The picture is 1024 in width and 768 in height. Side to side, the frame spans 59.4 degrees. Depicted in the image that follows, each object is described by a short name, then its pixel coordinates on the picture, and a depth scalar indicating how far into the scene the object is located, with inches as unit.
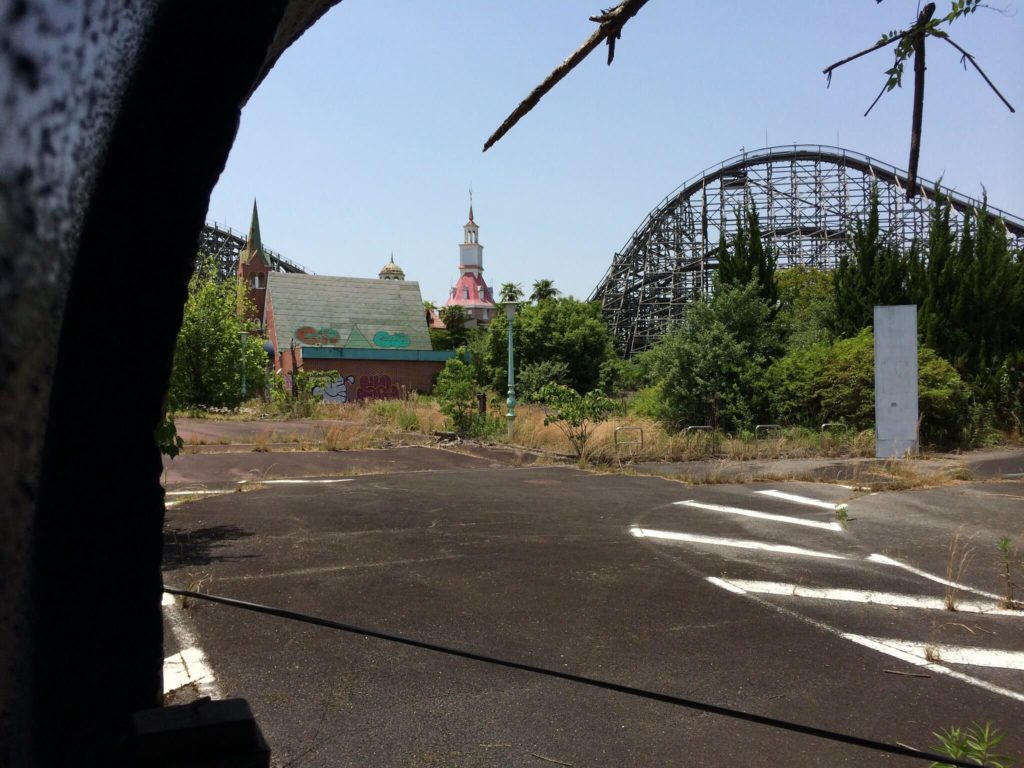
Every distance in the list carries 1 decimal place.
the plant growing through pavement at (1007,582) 251.0
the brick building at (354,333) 1941.4
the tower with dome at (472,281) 4082.2
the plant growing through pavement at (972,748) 111.0
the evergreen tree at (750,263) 1013.8
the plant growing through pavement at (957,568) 252.3
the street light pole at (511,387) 871.7
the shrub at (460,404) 926.4
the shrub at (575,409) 740.6
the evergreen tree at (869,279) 987.9
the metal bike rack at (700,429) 829.0
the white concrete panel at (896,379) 699.4
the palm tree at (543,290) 2172.4
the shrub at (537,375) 1523.1
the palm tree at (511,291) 2429.9
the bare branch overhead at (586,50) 66.1
